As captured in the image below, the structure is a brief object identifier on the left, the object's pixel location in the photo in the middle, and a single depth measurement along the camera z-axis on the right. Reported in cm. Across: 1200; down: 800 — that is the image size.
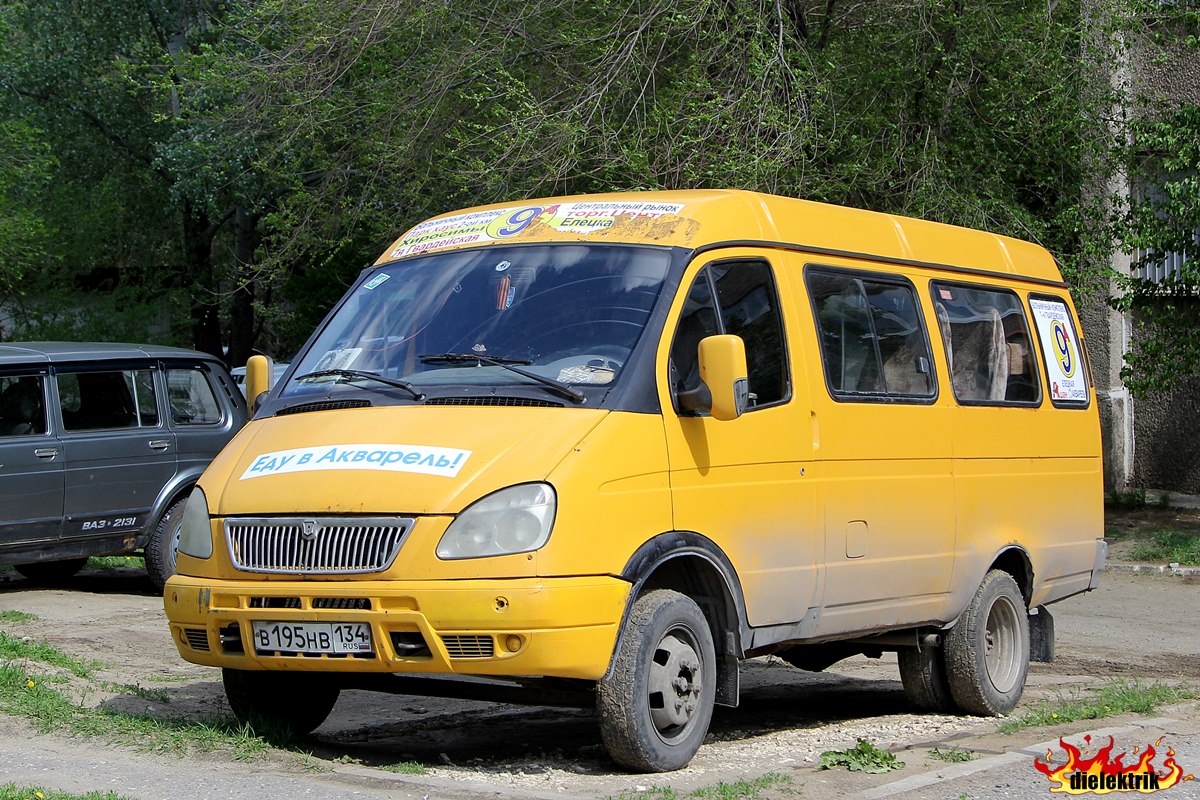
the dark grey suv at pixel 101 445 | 1164
